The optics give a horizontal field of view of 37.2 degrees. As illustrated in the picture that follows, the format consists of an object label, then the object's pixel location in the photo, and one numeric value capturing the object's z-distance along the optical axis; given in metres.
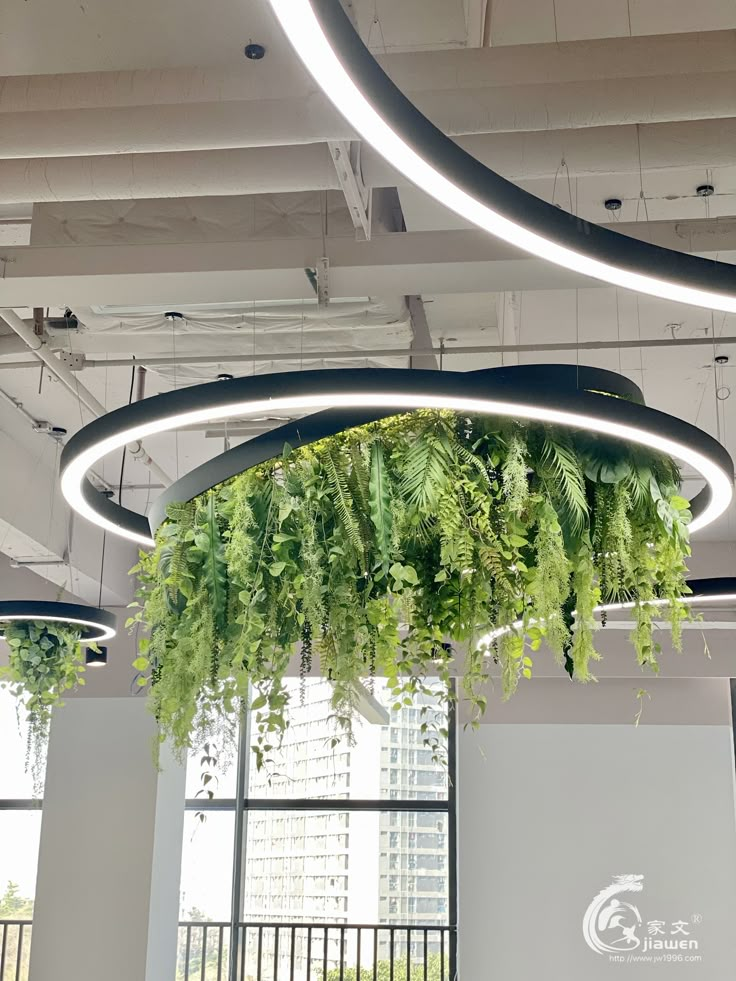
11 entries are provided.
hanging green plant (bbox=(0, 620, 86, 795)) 6.19
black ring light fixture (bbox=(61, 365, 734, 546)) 2.38
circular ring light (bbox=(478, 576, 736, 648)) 4.68
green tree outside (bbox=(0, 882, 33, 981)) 9.70
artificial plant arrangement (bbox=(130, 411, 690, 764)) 2.66
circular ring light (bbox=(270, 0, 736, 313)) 1.35
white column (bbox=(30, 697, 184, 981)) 7.96
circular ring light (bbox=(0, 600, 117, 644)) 5.88
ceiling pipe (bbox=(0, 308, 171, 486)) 4.74
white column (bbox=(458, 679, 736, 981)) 8.23
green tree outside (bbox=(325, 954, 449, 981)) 9.55
